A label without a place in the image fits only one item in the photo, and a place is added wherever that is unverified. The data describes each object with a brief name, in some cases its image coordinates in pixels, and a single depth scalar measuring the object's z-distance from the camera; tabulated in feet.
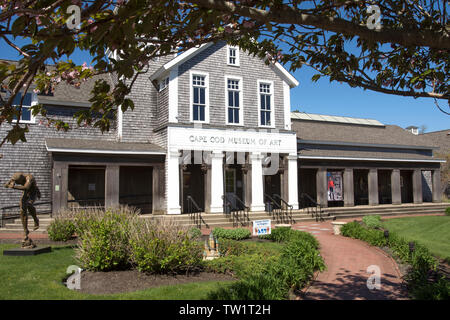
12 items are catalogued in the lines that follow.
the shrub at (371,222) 47.67
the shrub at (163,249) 25.90
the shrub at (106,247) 26.91
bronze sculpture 33.91
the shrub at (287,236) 38.83
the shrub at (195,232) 36.38
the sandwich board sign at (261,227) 39.42
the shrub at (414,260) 20.26
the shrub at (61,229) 41.73
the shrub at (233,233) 42.83
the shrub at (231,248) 33.63
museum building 59.41
